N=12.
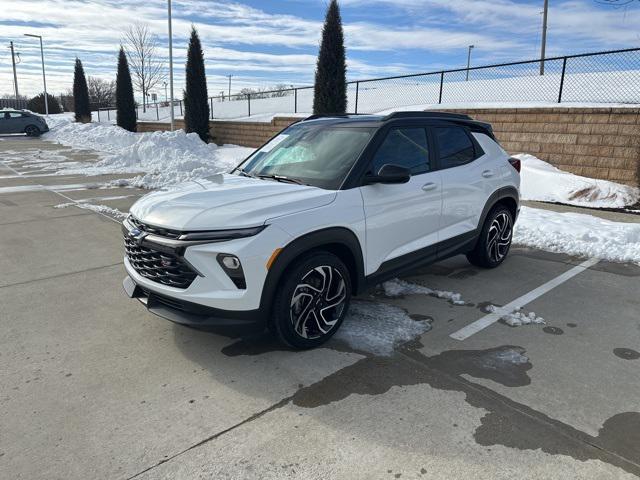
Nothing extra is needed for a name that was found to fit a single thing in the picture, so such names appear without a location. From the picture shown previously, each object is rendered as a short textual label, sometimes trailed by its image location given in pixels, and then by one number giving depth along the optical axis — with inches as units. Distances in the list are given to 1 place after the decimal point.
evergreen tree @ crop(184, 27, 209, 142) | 821.9
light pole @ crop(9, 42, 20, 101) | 1861.5
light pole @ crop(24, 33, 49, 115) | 1485.0
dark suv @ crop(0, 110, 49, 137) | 1093.1
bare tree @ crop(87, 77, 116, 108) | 2689.7
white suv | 122.1
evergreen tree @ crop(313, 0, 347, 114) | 607.2
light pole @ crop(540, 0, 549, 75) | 1121.4
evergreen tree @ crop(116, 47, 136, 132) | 1132.5
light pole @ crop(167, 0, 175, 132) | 828.6
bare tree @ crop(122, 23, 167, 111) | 1781.3
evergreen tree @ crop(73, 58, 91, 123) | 1390.6
